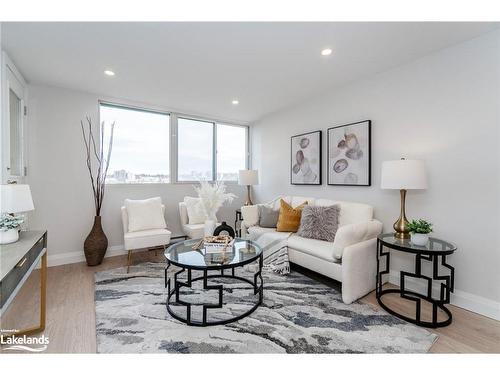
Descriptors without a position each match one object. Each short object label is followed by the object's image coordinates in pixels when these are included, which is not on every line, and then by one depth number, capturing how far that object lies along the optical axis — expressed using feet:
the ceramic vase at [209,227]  8.62
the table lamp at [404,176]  6.94
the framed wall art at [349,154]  9.41
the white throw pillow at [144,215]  10.52
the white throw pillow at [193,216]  12.29
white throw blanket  9.20
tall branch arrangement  11.01
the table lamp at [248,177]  14.15
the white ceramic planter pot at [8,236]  5.23
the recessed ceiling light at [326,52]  7.27
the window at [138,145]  11.96
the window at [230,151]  15.60
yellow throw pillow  10.27
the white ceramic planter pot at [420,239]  6.49
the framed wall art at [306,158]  11.51
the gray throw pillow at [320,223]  9.04
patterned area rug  5.16
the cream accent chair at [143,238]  9.52
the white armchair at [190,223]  11.53
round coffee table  6.03
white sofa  7.07
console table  3.88
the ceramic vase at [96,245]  10.26
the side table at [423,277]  6.06
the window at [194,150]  14.05
